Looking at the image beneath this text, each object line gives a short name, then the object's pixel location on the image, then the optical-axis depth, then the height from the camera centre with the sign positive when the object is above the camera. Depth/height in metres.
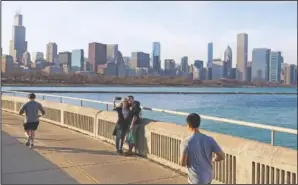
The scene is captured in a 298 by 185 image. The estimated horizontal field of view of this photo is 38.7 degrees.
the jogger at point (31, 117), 10.33 -0.90
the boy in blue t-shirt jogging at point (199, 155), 4.88 -0.84
